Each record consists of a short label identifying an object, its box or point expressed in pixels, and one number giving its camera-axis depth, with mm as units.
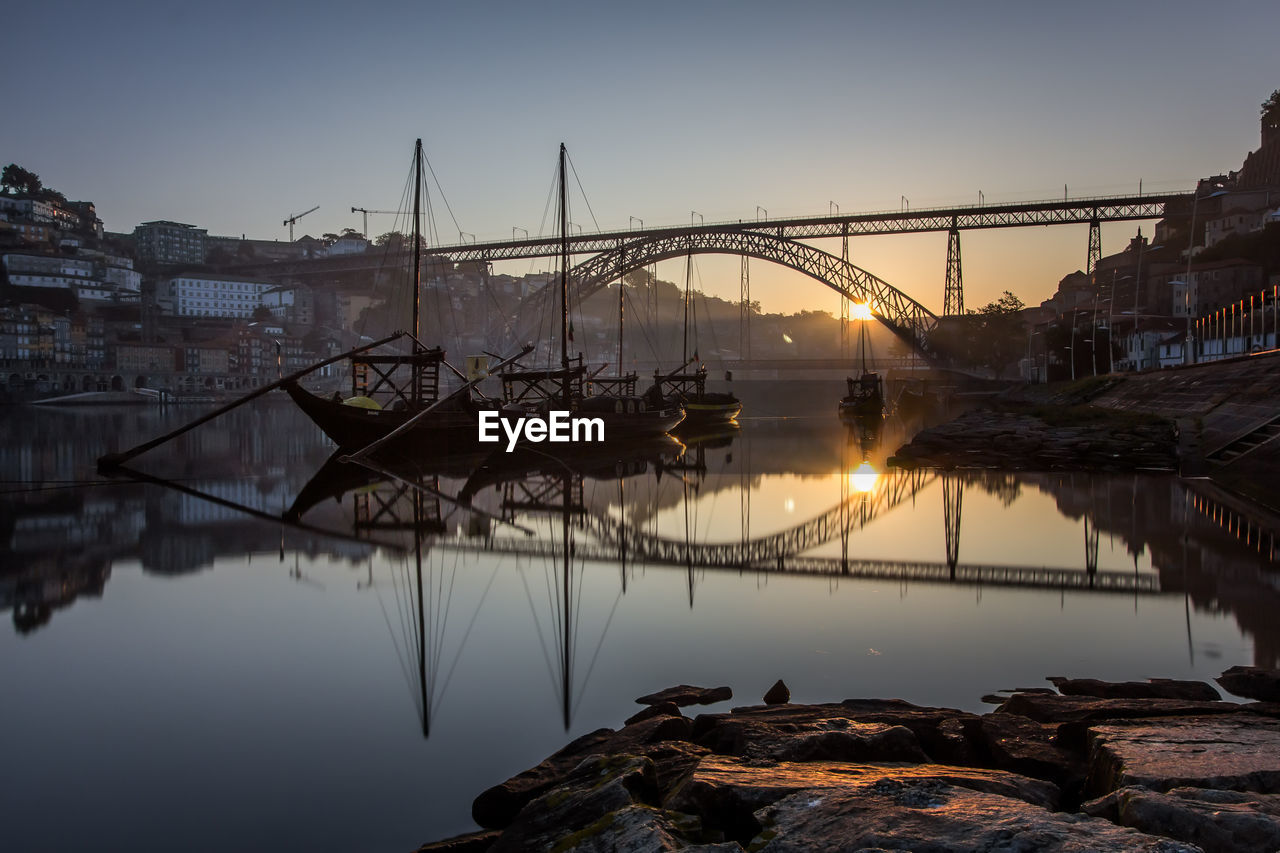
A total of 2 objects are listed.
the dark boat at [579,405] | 27469
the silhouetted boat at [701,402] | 38312
